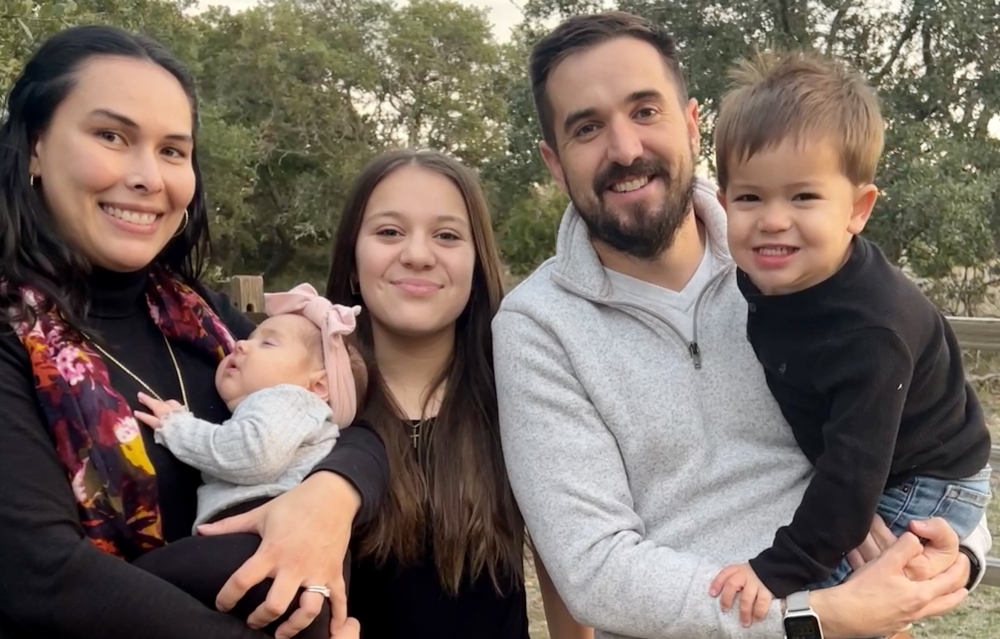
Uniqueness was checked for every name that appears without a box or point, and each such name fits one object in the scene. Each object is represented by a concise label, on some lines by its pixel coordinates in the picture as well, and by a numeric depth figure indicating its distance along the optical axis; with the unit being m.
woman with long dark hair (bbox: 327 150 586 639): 2.15
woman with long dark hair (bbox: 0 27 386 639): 1.53
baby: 1.68
